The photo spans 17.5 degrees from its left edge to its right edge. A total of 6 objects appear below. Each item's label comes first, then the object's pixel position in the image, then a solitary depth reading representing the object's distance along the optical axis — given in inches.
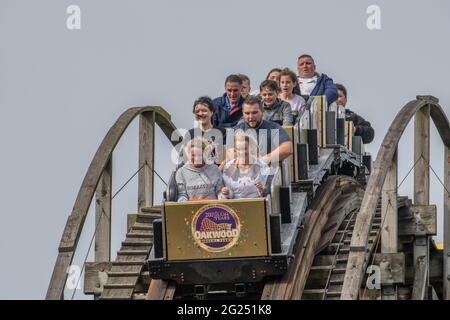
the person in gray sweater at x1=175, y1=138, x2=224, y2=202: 549.6
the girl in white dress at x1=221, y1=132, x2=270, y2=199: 546.3
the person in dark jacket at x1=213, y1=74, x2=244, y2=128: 626.8
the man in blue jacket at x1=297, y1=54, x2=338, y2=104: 705.6
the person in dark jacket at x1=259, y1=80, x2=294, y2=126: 619.2
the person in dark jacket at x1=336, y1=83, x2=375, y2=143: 789.9
